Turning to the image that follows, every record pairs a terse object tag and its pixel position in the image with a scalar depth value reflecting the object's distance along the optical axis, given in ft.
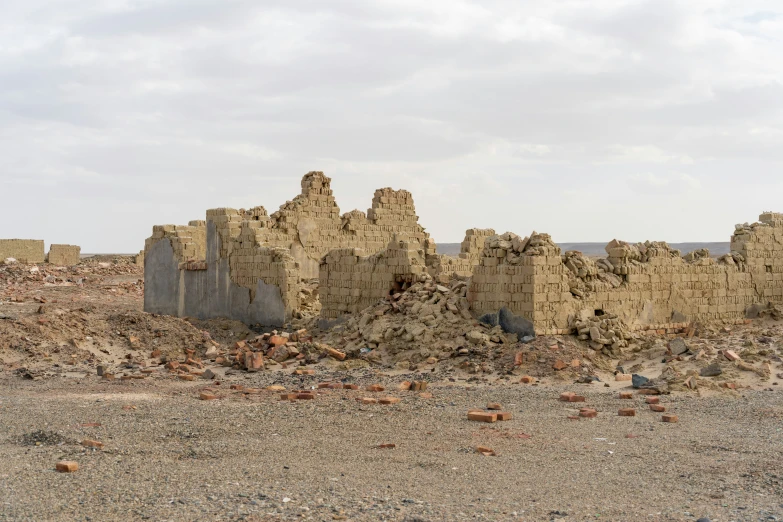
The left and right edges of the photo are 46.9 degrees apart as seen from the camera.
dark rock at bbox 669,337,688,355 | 45.34
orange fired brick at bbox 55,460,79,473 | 24.68
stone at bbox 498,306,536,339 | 46.14
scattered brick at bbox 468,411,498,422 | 31.89
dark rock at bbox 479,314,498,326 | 47.34
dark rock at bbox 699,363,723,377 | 41.24
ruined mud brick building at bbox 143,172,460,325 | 62.65
